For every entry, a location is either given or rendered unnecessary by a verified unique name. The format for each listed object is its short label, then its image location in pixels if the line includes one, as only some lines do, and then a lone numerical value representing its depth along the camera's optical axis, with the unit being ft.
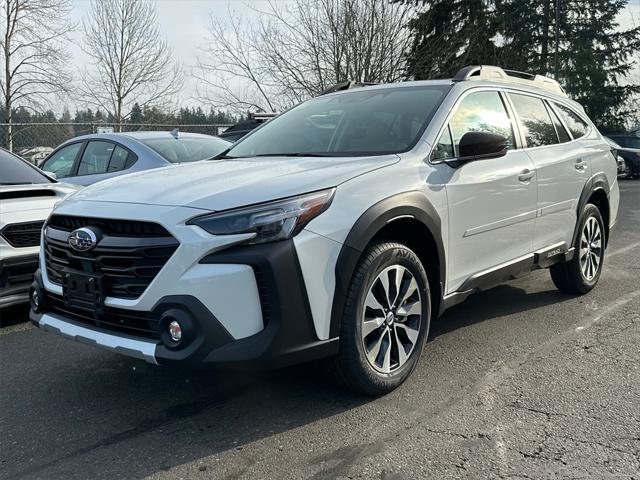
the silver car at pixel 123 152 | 21.73
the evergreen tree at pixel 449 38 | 50.24
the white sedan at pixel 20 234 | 14.56
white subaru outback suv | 8.64
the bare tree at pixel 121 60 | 75.82
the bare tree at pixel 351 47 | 45.98
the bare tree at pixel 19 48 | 71.87
